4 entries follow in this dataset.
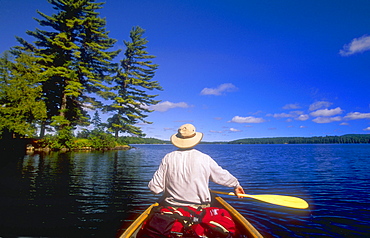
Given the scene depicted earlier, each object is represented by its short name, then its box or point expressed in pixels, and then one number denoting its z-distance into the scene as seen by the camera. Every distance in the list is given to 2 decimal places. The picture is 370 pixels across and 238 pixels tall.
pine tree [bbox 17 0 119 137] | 26.58
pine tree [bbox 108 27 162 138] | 36.50
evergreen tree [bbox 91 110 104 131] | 34.26
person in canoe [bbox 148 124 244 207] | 3.22
